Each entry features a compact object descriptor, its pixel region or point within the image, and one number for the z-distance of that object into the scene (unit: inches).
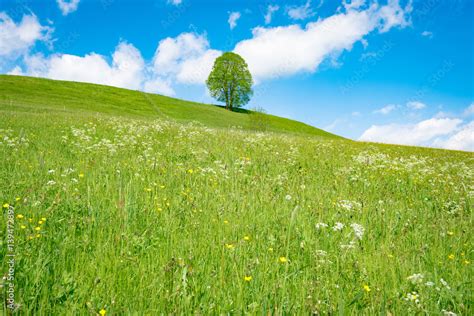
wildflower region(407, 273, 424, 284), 107.1
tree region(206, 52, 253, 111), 2851.9
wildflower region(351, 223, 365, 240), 137.2
